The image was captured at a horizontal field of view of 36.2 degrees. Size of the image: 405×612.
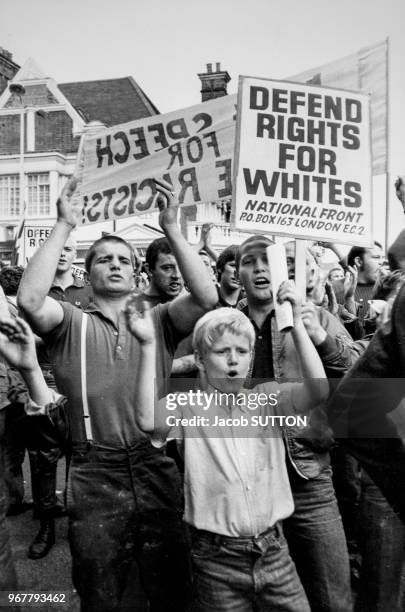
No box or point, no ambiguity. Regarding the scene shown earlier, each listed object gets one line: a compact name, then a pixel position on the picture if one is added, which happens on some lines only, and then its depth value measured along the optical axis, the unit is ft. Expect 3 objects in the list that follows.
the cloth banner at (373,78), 10.36
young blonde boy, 6.21
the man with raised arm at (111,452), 7.25
